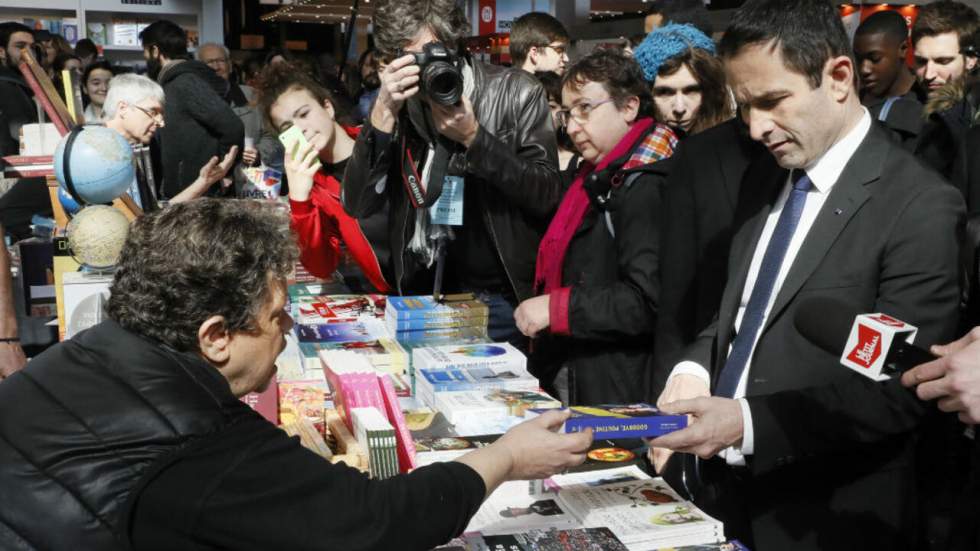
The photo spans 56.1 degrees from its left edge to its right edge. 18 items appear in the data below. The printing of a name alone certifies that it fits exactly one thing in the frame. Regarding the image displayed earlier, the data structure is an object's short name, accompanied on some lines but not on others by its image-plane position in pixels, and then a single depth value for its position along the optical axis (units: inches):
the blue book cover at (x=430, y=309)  111.5
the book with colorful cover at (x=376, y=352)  103.3
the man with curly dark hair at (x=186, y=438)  51.9
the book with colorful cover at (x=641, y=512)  67.6
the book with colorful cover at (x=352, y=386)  84.4
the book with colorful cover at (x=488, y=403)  87.3
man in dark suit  68.2
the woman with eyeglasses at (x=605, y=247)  102.8
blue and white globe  105.6
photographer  107.7
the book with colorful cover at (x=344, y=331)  112.2
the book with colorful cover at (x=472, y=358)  98.1
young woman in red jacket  128.9
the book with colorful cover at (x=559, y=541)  65.2
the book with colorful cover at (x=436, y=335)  111.3
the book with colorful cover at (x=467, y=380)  93.1
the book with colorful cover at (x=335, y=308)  119.7
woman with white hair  157.9
